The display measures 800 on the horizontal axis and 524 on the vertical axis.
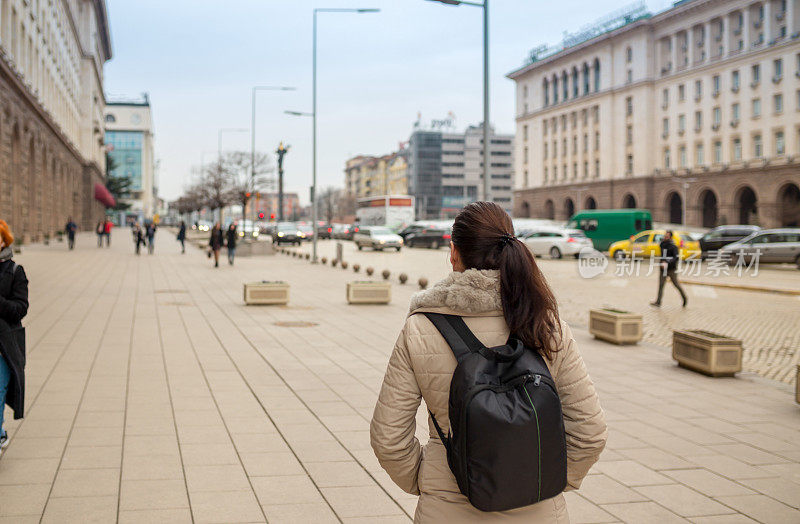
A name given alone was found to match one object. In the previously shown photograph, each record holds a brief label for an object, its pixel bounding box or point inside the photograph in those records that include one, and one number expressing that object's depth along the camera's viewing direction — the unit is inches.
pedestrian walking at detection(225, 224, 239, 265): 1251.2
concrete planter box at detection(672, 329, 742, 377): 364.8
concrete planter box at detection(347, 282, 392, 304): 668.1
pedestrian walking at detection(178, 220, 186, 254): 1645.2
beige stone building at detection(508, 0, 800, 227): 2516.0
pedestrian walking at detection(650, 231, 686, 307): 670.5
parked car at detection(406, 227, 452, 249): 2060.8
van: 1790.1
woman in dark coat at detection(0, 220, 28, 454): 195.3
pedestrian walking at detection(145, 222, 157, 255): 1529.3
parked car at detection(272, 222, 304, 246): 2115.3
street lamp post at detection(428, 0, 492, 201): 690.8
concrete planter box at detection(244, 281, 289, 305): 642.2
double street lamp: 1889.8
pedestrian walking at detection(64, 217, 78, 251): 1463.7
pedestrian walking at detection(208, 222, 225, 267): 1196.2
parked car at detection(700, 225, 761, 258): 1475.1
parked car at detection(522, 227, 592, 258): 1568.7
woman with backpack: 86.6
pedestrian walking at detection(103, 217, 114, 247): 1793.8
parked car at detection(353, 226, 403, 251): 1881.2
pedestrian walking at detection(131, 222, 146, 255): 1506.8
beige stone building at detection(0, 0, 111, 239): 1275.8
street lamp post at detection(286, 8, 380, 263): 1386.6
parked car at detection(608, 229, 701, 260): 1390.6
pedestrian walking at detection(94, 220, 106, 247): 1770.4
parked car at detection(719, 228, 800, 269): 1241.4
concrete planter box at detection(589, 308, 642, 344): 463.8
